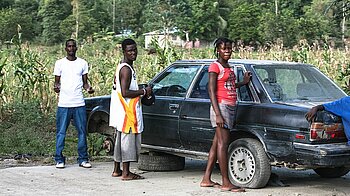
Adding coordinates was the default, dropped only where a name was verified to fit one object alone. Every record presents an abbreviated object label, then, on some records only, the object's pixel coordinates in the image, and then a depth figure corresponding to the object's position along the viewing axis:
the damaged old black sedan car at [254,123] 7.63
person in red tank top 8.06
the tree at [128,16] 63.03
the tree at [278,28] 40.69
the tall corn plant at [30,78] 14.97
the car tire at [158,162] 9.73
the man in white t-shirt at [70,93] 9.65
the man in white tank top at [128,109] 8.73
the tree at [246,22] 52.56
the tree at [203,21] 58.19
